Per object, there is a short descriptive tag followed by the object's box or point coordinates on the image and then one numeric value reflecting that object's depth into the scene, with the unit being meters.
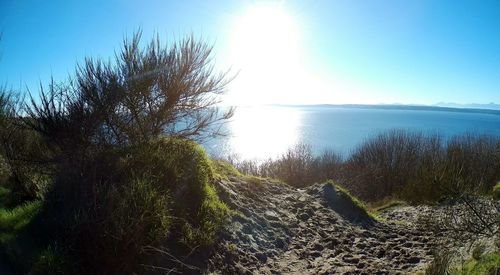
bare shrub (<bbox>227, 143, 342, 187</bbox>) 33.59
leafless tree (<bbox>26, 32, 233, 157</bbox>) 7.55
